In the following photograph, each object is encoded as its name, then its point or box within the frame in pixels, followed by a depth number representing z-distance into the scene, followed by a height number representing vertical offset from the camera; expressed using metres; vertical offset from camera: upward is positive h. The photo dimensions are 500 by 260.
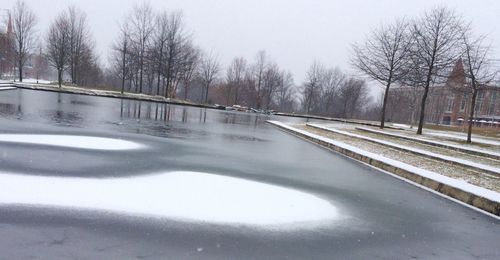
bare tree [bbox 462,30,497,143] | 20.91 +3.11
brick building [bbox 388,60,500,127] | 76.46 +2.78
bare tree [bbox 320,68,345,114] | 83.45 +6.02
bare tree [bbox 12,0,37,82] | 50.22 +6.63
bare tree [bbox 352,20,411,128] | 30.72 +4.58
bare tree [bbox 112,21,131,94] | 50.58 +5.52
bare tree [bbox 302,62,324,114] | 68.50 +4.21
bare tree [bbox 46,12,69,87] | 47.69 +5.45
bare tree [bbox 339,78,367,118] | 69.94 +4.05
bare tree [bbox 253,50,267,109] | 68.69 +6.11
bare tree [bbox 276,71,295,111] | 84.81 +2.91
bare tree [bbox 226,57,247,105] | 74.69 +5.08
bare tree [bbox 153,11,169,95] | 51.00 +7.40
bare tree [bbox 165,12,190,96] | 50.00 +6.05
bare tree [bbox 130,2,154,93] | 51.84 +7.74
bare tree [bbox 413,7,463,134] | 25.75 +5.07
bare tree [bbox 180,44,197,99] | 53.50 +5.26
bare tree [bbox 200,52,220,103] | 67.75 +5.12
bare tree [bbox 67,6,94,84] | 52.69 +6.00
